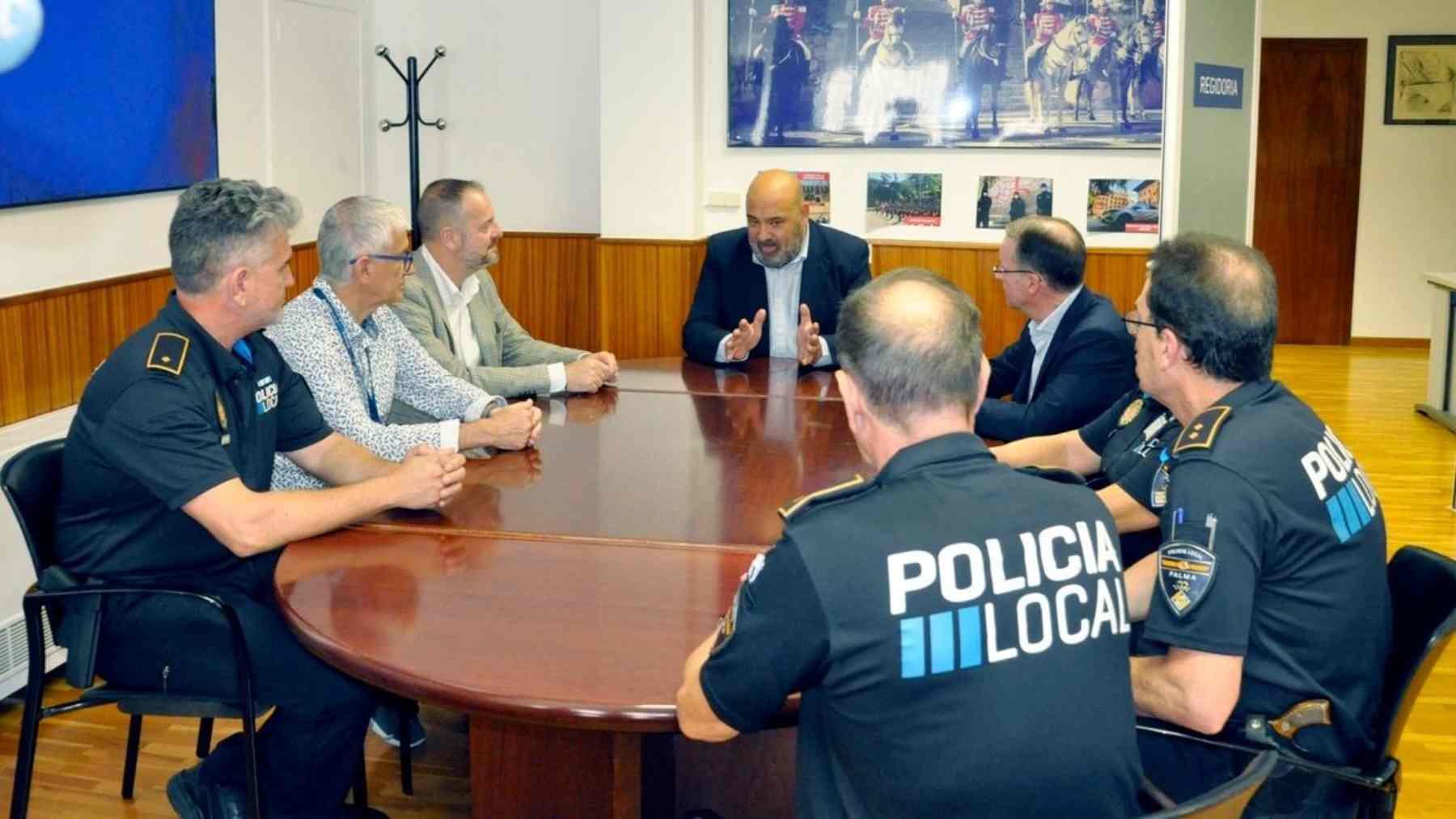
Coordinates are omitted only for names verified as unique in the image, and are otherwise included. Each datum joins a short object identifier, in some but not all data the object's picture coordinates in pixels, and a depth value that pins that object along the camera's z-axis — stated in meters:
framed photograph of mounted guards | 6.45
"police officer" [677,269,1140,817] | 1.58
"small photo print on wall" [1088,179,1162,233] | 6.51
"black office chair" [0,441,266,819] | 2.56
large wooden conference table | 1.99
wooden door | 11.11
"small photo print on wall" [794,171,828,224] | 6.78
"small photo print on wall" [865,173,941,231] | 6.72
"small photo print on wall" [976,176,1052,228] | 6.62
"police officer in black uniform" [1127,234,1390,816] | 2.02
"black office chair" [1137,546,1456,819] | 2.13
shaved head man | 4.93
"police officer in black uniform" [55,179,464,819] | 2.61
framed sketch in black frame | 10.88
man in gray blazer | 4.00
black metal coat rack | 6.93
